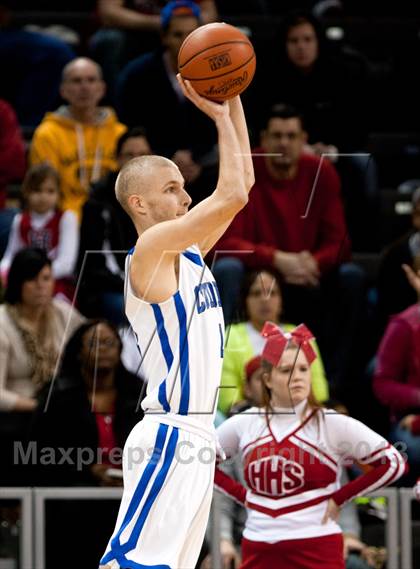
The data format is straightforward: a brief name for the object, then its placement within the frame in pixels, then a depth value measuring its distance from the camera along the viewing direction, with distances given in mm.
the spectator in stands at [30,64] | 19541
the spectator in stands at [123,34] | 20112
